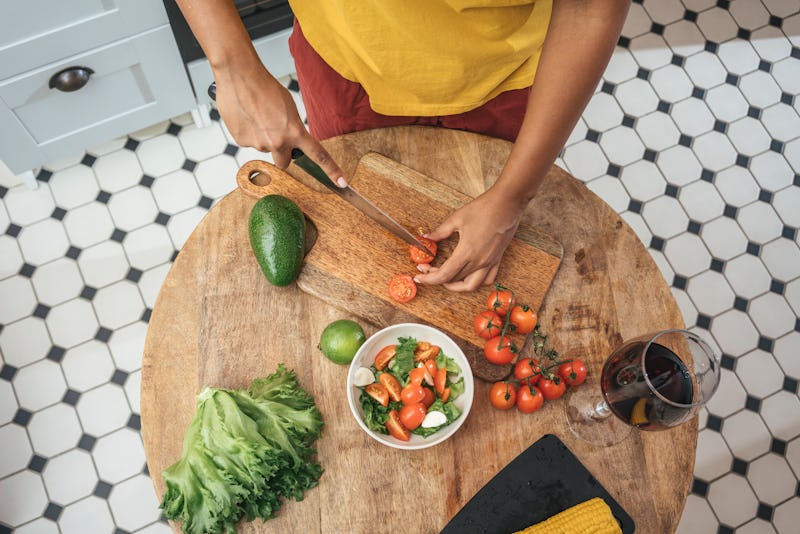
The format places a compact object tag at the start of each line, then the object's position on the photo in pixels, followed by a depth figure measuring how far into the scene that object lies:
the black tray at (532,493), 1.34
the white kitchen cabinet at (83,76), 1.96
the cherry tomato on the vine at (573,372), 1.40
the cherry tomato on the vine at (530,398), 1.38
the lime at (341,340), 1.38
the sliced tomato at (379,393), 1.33
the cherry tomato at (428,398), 1.35
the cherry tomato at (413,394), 1.32
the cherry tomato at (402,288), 1.46
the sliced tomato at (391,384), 1.34
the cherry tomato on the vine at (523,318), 1.43
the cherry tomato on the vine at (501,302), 1.44
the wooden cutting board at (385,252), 1.48
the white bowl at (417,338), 1.32
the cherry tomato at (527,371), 1.40
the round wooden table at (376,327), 1.36
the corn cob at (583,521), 1.26
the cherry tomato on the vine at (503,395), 1.39
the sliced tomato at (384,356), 1.38
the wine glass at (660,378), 1.18
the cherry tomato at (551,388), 1.39
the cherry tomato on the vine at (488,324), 1.42
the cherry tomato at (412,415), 1.32
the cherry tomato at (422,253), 1.48
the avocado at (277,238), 1.39
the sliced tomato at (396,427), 1.33
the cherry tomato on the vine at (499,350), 1.39
